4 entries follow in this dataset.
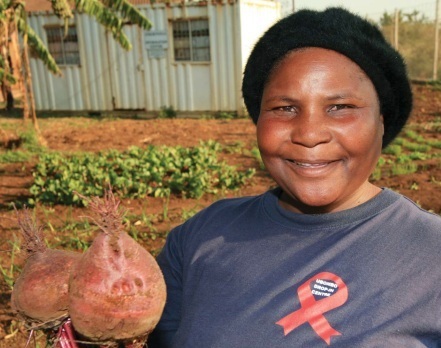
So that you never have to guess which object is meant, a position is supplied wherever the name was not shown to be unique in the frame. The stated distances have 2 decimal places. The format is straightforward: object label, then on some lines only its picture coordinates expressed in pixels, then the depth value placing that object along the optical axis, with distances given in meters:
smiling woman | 1.15
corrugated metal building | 11.38
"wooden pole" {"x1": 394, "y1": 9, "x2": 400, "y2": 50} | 13.43
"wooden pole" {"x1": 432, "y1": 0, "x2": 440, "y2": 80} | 12.79
